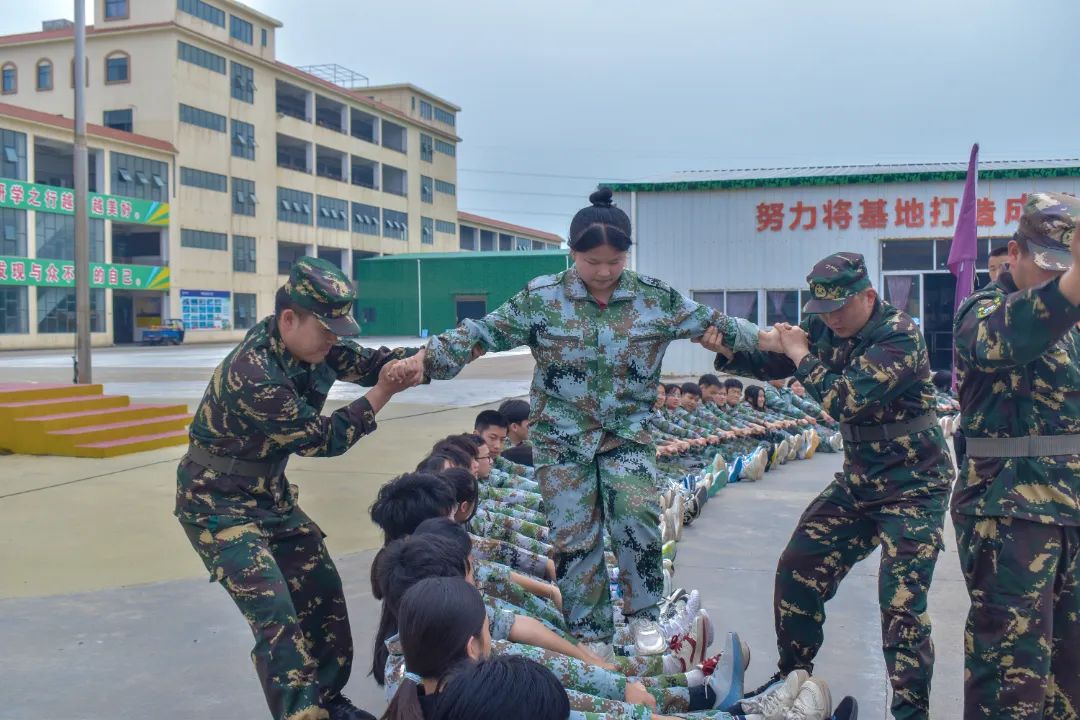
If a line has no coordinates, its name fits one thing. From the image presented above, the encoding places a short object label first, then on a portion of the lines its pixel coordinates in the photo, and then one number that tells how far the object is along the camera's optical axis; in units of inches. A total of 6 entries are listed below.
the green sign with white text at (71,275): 1469.0
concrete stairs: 382.0
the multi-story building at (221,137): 1758.1
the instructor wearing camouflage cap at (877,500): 129.6
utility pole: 524.1
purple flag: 504.1
